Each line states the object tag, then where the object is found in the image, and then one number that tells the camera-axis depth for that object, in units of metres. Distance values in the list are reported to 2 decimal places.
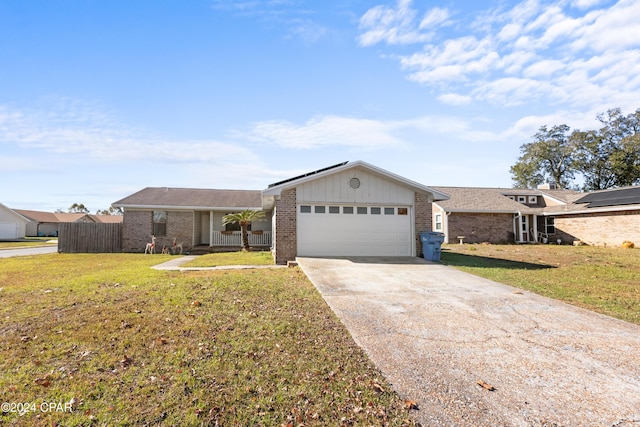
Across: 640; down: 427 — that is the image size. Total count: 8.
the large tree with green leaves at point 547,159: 43.78
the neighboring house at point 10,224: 37.81
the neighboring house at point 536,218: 21.06
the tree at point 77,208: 90.22
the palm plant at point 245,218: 17.55
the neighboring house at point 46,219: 48.31
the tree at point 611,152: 38.00
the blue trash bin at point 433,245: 12.10
